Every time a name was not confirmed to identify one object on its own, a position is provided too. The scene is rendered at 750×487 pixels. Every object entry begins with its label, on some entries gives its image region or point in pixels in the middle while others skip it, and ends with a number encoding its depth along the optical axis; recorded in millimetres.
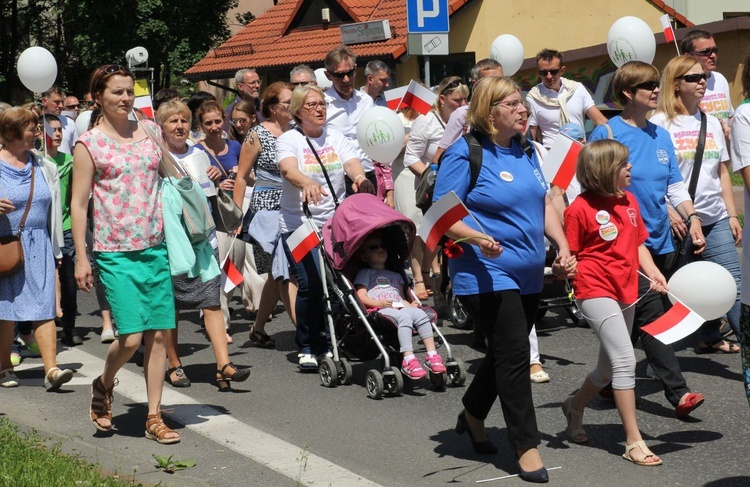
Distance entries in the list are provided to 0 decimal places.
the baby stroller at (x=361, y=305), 7859
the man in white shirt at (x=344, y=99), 10766
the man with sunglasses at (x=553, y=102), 11516
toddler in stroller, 7820
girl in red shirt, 6090
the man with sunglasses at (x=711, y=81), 9273
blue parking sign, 12086
